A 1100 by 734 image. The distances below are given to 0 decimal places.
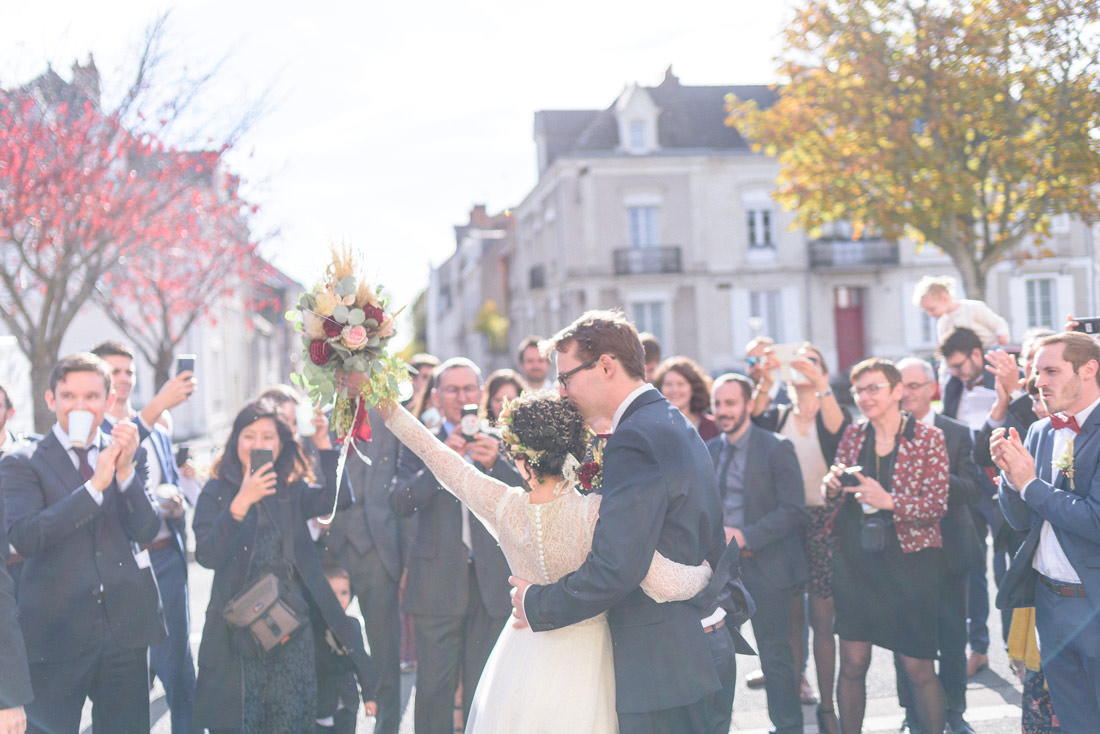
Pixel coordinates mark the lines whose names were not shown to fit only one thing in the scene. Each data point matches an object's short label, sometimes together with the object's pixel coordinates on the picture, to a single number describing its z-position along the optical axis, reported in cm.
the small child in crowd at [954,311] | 767
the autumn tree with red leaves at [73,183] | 1135
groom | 294
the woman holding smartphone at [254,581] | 455
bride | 309
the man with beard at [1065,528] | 386
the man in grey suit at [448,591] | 501
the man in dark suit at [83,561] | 411
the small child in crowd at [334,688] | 484
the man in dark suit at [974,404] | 652
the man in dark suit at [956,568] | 515
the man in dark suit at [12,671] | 329
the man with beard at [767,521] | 516
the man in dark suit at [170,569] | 519
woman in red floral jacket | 488
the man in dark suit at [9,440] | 492
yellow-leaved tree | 962
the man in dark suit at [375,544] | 605
